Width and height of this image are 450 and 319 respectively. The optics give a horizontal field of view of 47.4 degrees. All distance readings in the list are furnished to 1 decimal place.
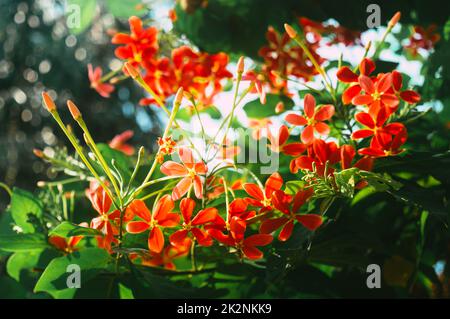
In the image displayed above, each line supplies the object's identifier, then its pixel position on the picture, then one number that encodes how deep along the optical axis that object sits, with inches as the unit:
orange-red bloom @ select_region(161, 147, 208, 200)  19.6
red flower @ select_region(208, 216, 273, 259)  19.0
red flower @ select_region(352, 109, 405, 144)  20.5
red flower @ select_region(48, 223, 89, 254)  23.4
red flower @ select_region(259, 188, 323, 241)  19.1
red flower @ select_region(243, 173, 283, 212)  19.9
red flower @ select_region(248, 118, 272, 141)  24.7
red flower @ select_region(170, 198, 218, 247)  19.2
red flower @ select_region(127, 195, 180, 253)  19.5
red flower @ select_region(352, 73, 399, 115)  20.6
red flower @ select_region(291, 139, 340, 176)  19.8
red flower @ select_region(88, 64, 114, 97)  33.4
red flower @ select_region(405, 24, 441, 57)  32.0
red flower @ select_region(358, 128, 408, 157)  20.1
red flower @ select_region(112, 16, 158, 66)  30.0
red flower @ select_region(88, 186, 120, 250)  19.7
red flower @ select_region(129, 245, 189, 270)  24.4
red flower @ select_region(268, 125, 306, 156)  21.6
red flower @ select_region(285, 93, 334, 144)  21.7
